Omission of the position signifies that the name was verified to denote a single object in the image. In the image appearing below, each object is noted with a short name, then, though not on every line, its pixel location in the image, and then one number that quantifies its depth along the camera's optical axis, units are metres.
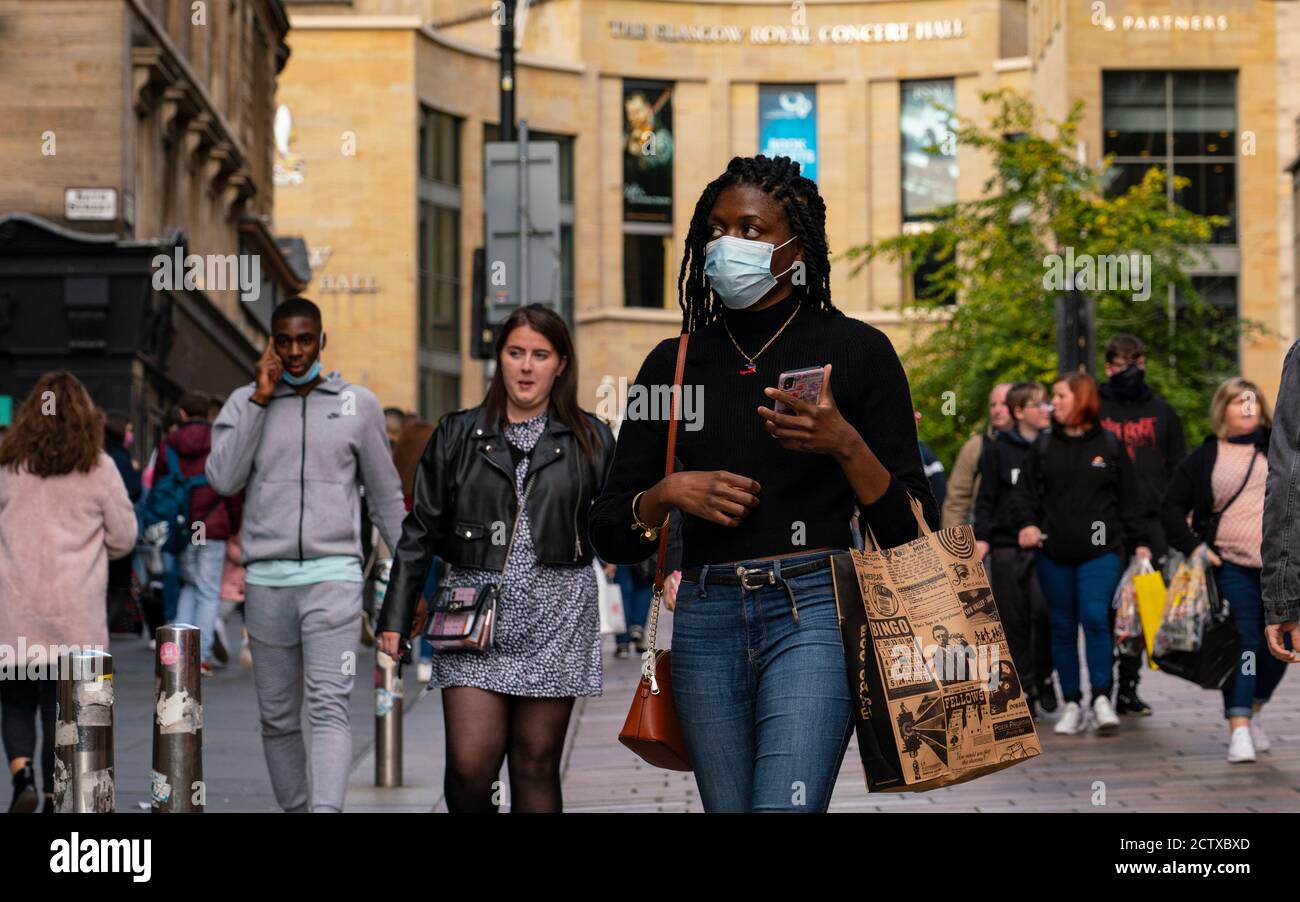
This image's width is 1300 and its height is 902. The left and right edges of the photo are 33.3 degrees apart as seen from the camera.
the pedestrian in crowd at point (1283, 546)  5.52
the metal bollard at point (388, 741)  9.72
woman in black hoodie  11.63
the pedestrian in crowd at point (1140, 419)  12.62
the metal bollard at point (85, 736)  6.21
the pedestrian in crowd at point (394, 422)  16.09
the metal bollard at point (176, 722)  6.50
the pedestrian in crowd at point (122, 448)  14.95
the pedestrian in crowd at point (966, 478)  13.43
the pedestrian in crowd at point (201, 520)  15.06
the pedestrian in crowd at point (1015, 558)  12.13
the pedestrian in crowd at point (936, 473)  13.61
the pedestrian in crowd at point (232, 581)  15.41
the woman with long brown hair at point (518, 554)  6.22
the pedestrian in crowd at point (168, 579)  17.33
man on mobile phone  7.51
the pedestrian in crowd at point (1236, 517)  10.27
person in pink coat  8.36
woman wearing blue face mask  4.29
